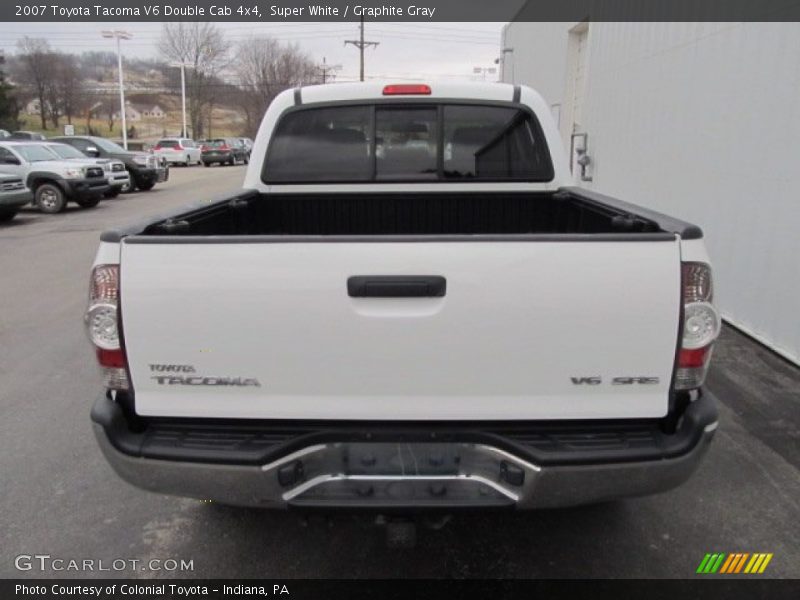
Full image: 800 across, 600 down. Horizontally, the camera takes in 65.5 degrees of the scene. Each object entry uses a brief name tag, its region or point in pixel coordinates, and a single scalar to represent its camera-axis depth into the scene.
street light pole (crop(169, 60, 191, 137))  56.03
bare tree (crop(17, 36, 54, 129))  71.44
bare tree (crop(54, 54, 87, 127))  74.00
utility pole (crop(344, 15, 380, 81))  60.59
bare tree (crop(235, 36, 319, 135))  69.43
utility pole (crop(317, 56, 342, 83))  76.31
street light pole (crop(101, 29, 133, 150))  43.25
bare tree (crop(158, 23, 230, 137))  64.75
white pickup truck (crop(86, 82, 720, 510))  2.10
